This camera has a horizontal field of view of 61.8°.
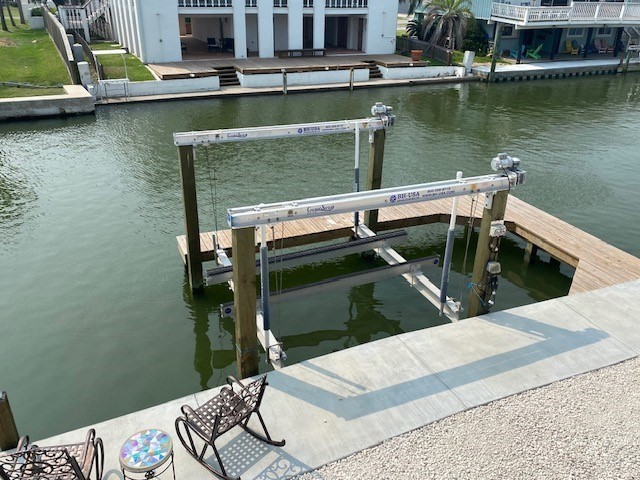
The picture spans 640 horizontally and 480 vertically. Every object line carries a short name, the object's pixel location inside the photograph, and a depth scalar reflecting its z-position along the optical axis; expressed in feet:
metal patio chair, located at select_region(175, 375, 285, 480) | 19.30
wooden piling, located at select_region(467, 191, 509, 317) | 27.27
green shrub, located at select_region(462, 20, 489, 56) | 123.44
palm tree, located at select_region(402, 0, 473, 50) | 116.67
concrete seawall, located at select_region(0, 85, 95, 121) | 75.36
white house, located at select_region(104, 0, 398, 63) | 102.42
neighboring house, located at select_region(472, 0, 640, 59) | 110.22
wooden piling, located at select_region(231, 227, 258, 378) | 22.30
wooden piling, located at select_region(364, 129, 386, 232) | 36.76
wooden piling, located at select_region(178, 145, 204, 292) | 32.63
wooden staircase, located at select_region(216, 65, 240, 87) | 96.02
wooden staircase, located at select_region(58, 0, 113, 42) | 131.95
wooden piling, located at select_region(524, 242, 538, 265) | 40.65
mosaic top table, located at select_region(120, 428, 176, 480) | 17.89
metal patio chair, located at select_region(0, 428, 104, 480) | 17.15
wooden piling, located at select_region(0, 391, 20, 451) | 19.88
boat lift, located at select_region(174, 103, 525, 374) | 22.66
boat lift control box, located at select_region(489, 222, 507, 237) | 27.22
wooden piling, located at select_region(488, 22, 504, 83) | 104.97
